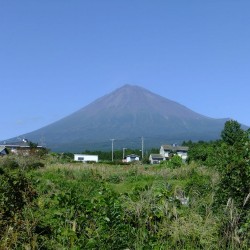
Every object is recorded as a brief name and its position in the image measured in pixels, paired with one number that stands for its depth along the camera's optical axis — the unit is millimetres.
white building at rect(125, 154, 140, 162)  119688
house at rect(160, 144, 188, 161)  127062
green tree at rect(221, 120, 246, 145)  57938
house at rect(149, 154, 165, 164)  114131
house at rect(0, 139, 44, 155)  54044
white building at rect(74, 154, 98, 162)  114438
